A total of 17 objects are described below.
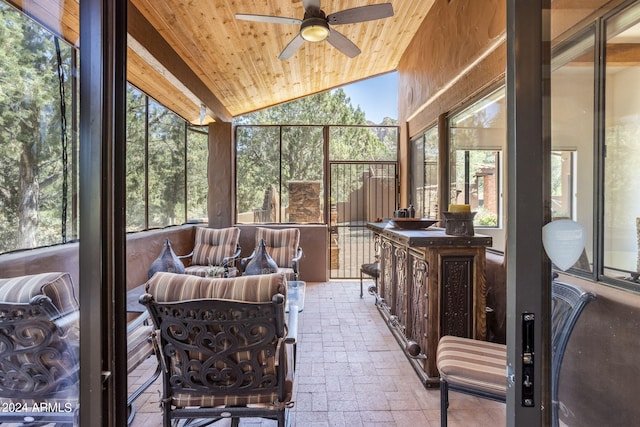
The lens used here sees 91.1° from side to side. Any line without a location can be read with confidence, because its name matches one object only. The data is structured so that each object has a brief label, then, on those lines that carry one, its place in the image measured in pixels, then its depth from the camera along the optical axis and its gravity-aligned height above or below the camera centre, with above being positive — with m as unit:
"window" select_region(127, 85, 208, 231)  4.07 +0.66
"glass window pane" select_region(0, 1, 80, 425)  1.03 -0.04
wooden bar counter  2.29 -0.59
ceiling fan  2.75 +1.76
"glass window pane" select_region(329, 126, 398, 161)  5.67 +1.20
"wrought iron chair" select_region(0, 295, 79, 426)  1.01 -0.58
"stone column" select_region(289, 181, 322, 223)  5.80 +0.15
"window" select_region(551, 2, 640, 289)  0.97 +0.24
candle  2.41 +0.02
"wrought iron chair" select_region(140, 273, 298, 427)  1.37 -0.61
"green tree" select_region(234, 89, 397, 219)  5.71 +1.08
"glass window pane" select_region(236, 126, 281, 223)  5.84 +0.61
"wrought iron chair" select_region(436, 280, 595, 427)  1.08 -0.86
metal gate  5.66 +0.23
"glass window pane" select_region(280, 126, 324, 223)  5.77 +0.65
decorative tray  3.00 -0.13
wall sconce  0.91 -0.09
